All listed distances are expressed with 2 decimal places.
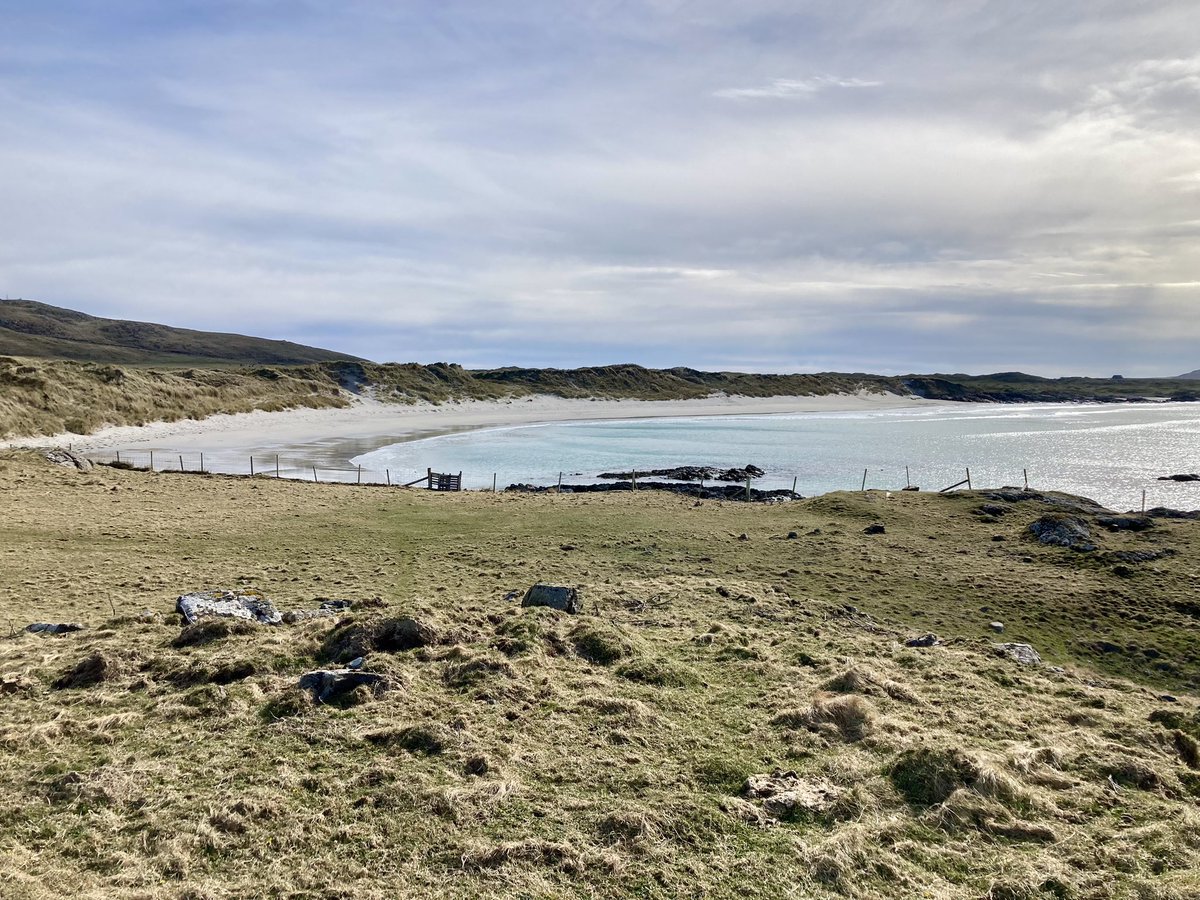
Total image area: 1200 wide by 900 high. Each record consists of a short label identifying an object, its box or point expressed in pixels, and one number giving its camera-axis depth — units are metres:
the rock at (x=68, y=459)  35.11
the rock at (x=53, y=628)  11.59
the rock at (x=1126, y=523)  24.72
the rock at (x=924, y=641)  13.53
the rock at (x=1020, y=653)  12.89
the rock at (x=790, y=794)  6.99
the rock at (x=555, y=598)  13.57
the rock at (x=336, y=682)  9.08
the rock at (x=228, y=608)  12.20
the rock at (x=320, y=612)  12.58
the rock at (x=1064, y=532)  22.41
